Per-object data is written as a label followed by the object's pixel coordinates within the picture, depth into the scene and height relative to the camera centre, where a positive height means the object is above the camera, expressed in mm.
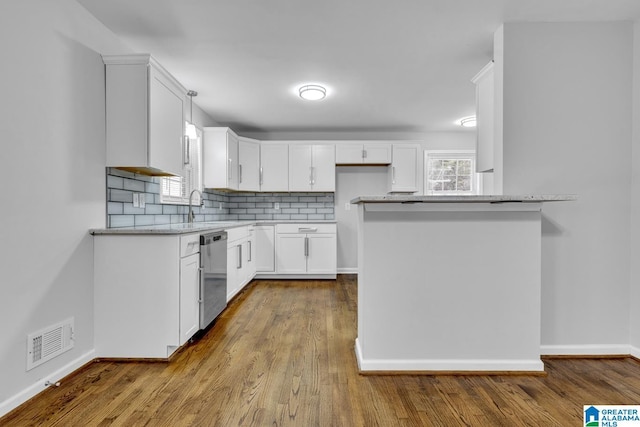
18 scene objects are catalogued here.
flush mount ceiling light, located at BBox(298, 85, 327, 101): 3626 +1318
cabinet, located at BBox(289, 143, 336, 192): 5203 +744
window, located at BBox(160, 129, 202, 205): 3429 +347
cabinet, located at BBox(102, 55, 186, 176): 2408 +726
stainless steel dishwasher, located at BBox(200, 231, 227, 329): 2766 -544
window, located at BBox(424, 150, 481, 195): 5664 +698
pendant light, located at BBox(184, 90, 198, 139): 4004 +1030
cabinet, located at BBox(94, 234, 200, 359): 2281 -557
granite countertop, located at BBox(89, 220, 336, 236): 2254 -116
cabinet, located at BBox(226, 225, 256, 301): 3680 -536
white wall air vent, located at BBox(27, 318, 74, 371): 1812 -727
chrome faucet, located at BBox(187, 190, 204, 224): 3523 -35
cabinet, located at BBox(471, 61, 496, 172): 2656 +776
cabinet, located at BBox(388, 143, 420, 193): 5219 +718
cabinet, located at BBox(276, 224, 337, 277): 4945 -511
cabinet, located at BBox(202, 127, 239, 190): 4508 +736
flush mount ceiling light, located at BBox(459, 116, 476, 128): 4840 +1350
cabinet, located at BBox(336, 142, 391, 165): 5219 +946
